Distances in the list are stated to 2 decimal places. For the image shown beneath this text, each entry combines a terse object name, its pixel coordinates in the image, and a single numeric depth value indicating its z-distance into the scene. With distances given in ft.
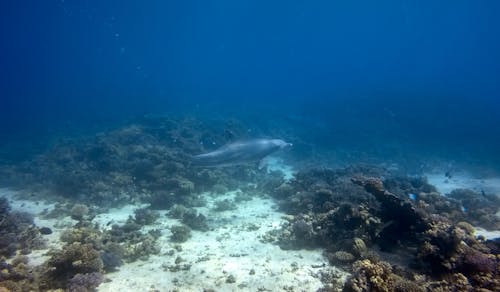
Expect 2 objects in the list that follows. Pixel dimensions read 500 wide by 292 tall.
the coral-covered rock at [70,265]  21.47
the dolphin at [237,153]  37.52
